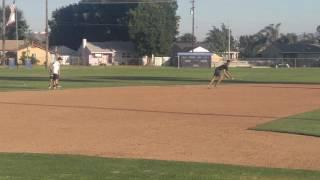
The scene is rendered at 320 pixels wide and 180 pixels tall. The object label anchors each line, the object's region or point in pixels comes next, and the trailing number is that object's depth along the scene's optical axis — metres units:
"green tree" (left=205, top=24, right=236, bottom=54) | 165.12
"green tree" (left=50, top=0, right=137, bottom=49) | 137.02
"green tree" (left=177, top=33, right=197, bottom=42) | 172.32
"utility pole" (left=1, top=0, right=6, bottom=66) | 103.30
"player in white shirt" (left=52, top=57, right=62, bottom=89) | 35.56
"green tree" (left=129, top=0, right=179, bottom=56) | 119.56
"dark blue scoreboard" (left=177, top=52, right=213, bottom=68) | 100.99
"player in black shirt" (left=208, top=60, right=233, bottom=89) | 37.31
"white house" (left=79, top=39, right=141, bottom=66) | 126.19
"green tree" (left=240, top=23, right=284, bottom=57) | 189.62
